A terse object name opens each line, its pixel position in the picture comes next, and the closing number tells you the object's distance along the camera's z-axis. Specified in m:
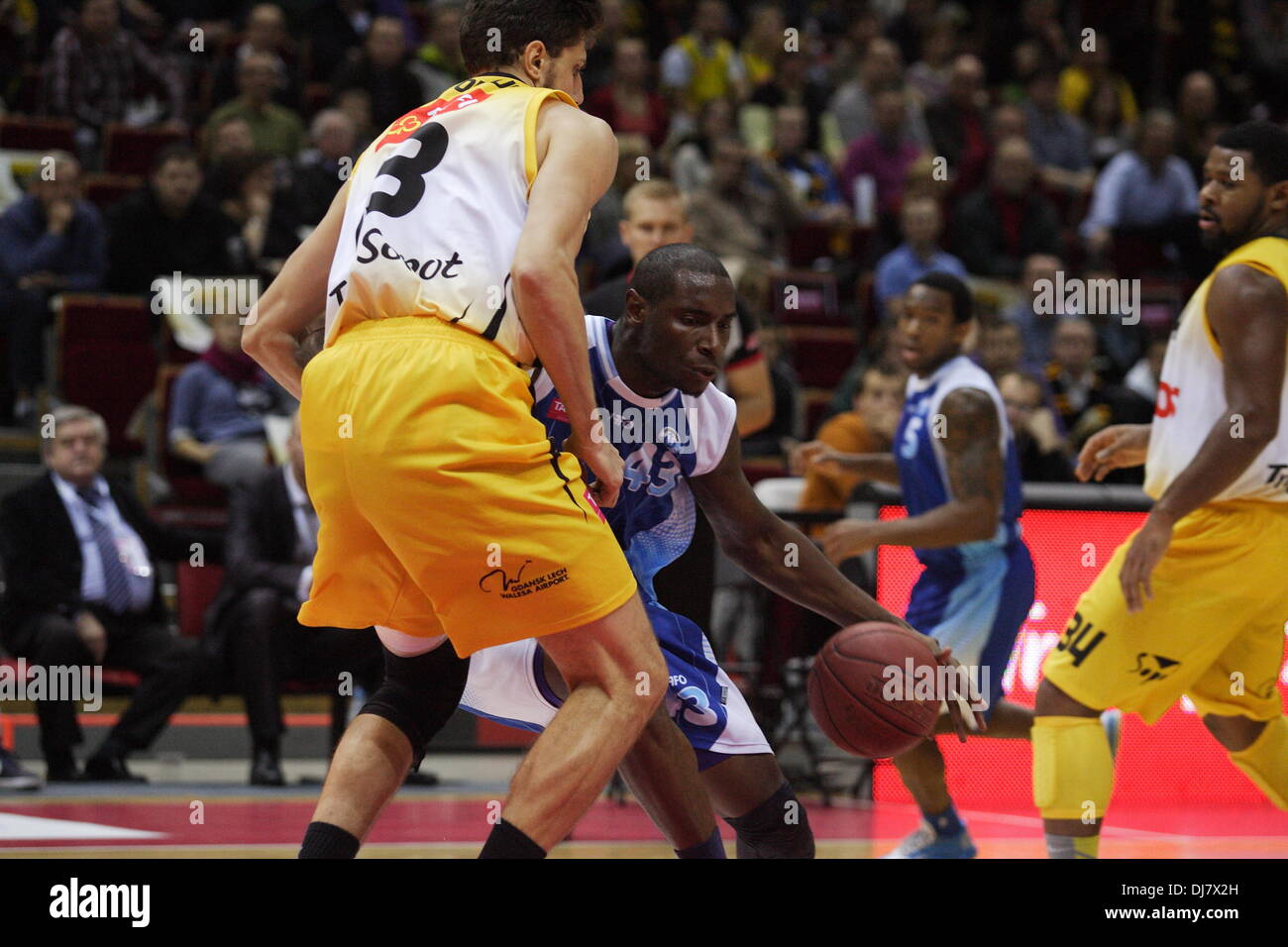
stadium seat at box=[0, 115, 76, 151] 10.17
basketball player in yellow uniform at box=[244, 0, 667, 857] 2.98
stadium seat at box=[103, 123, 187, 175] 10.70
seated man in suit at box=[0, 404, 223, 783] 7.13
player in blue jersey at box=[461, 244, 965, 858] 3.49
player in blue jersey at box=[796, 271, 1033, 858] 5.23
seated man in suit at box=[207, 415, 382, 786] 7.17
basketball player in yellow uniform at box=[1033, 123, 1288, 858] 4.29
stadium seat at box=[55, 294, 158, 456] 8.95
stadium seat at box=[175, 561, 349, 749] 8.18
